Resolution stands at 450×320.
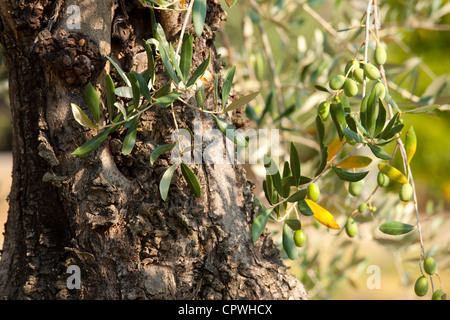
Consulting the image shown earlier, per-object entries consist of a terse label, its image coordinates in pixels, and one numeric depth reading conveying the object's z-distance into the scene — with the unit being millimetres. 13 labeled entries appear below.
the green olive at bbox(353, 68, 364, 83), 1486
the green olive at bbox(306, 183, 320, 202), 1481
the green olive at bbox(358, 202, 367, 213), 1587
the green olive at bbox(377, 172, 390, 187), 1550
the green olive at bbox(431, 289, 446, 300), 1514
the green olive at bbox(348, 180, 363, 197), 1594
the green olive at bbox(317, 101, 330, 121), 1503
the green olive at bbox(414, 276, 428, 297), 1516
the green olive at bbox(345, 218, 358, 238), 1589
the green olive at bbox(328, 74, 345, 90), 1477
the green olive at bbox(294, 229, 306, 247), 1506
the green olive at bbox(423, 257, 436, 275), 1512
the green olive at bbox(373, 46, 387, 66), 1499
